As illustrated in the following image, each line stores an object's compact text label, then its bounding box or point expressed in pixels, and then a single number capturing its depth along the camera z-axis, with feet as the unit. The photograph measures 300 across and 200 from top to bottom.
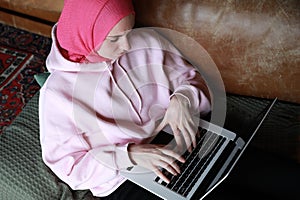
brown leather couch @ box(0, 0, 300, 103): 4.38
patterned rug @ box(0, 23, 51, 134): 6.66
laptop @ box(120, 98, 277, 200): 3.70
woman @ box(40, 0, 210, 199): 3.79
